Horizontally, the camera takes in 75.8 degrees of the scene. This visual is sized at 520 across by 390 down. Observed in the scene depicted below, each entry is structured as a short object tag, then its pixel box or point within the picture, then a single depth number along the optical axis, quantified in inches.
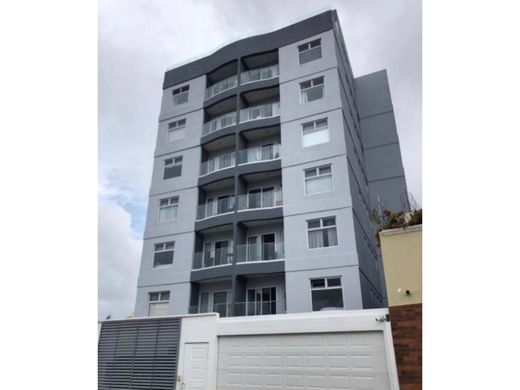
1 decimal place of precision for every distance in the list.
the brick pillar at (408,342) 239.9
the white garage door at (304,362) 284.0
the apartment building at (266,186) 484.4
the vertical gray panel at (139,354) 370.9
